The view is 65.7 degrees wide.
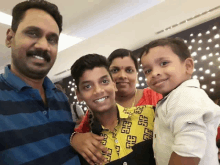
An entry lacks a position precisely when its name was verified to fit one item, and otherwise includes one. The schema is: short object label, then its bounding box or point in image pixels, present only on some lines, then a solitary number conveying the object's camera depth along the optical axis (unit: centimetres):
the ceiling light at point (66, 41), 339
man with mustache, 74
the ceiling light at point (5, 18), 250
